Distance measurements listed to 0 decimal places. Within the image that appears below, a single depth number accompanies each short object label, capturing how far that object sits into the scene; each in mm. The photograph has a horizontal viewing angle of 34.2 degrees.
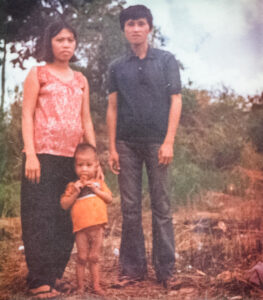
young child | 3904
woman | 3896
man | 4016
